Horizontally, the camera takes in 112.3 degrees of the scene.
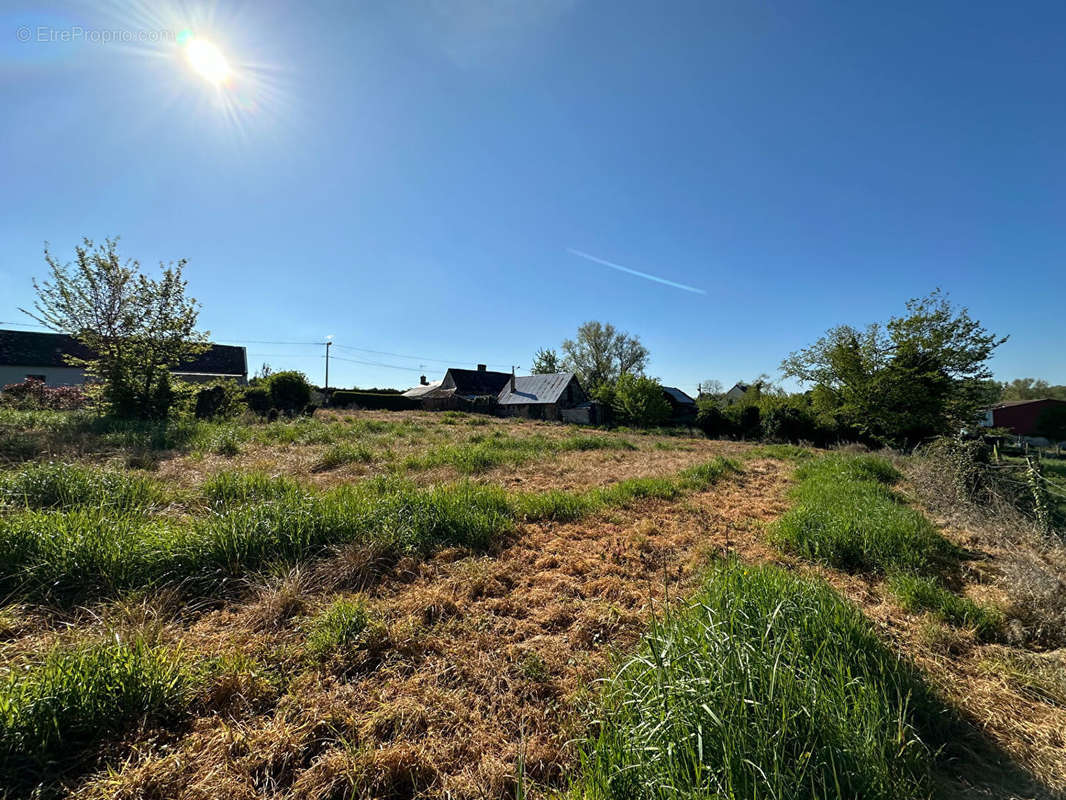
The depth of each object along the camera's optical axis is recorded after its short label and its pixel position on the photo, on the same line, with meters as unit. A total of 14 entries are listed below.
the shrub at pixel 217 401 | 13.33
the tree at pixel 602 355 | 48.62
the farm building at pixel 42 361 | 25.12
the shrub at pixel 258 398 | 18.39
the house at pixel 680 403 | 36.22
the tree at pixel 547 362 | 54.03
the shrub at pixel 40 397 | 12.63
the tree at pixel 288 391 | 18.42
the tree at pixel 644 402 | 27.86
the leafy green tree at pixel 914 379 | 16.36
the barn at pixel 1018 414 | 35.72
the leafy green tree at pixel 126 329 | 10.82
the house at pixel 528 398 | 34.72
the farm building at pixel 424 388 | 50.00
